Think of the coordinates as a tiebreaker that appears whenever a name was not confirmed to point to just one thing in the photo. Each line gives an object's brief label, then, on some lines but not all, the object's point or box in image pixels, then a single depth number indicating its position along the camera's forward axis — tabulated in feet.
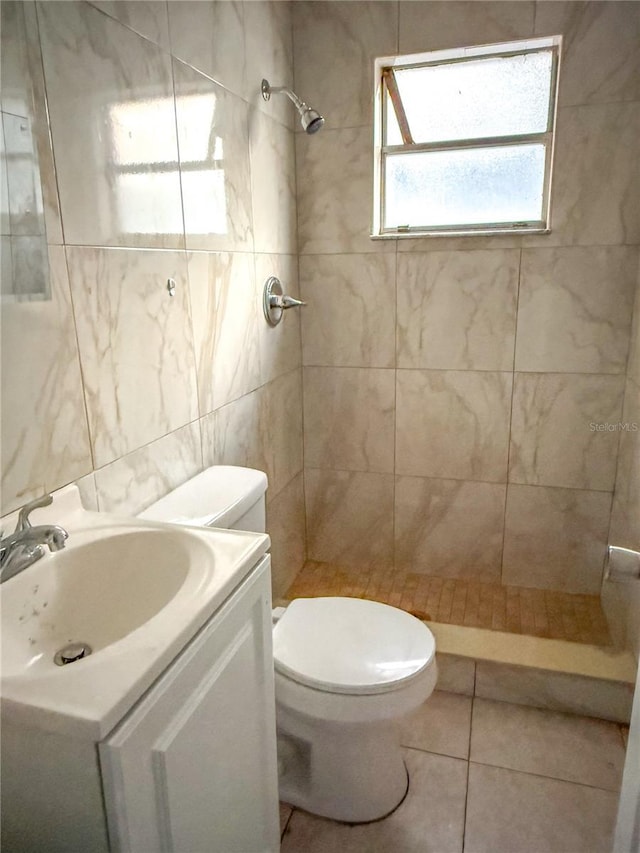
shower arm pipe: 6.10
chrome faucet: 3.11
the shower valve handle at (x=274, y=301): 6.82
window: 7.05
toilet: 4.56
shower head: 6.01
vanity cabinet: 2.40
